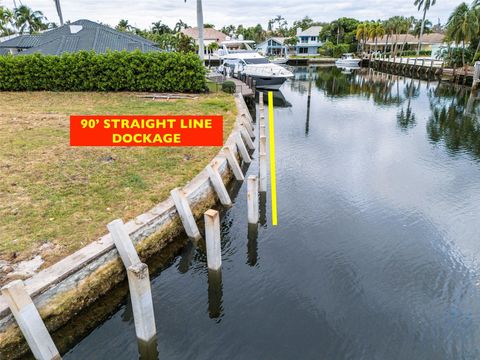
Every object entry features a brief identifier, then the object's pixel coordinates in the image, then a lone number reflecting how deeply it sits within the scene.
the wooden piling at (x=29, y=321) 4.54
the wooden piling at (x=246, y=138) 15.15
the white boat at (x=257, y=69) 30.28
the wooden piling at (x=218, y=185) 9.73
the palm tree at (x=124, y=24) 81.62
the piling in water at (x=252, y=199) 8.09
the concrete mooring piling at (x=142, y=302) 4.92
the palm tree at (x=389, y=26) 61.22
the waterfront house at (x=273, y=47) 76.94
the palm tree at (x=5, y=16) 43.59
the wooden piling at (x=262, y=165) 10.20
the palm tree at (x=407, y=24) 61.56
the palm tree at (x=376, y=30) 61.45
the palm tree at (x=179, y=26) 79.25
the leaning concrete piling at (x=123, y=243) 6.29
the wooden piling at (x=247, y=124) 16.38
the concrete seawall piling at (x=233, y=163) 11.31
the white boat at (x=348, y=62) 58.12
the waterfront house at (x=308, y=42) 76.81
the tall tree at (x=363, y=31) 64.93
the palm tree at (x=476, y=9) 37.91
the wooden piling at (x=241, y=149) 13.53
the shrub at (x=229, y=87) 24.36
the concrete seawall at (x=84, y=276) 5.13
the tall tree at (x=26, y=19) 62.34
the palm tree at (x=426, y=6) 58.76
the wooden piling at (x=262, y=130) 11.38
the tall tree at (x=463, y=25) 37.19
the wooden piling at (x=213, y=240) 6.52
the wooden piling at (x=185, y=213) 8.01
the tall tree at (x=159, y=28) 78.25
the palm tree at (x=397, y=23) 60.88
